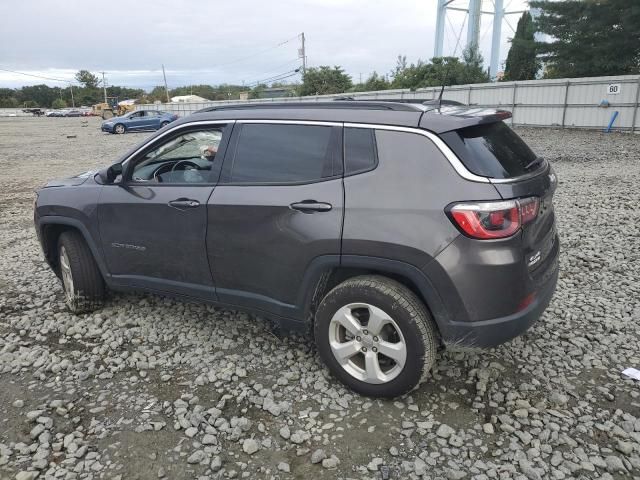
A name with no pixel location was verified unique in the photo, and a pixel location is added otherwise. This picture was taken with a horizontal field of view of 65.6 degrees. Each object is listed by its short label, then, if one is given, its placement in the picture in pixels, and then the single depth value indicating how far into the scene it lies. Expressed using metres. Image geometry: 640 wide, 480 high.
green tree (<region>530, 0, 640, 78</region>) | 22.17
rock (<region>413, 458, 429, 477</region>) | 2.52
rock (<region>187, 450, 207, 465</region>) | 2.63
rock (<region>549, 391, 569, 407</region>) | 3.01
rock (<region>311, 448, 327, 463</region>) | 2.62
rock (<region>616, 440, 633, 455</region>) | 2.59
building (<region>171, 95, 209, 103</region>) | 83.69
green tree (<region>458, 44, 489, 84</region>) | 35.75
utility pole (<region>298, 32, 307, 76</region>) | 67.19
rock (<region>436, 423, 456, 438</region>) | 2.76
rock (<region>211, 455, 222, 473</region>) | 2.58
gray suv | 2.71
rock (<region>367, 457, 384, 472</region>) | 2.55
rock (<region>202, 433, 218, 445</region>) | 2.76
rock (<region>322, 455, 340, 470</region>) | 2.58
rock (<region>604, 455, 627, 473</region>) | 2.48
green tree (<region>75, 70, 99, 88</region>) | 124.19
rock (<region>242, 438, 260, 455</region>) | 2.70
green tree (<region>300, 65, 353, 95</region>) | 46.44
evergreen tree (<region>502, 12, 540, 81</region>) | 27.80
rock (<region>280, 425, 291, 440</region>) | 2.80
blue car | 31.11
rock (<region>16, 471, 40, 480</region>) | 2.53
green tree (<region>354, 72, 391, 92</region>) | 43.16
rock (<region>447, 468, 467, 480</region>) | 2.48
